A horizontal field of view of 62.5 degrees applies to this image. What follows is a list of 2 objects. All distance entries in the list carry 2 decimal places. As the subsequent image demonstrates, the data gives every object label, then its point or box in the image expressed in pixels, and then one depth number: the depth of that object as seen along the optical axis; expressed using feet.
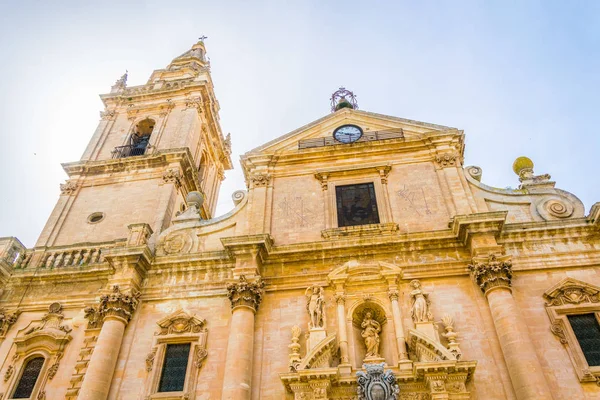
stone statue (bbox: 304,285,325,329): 42.52
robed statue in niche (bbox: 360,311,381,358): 40.83
